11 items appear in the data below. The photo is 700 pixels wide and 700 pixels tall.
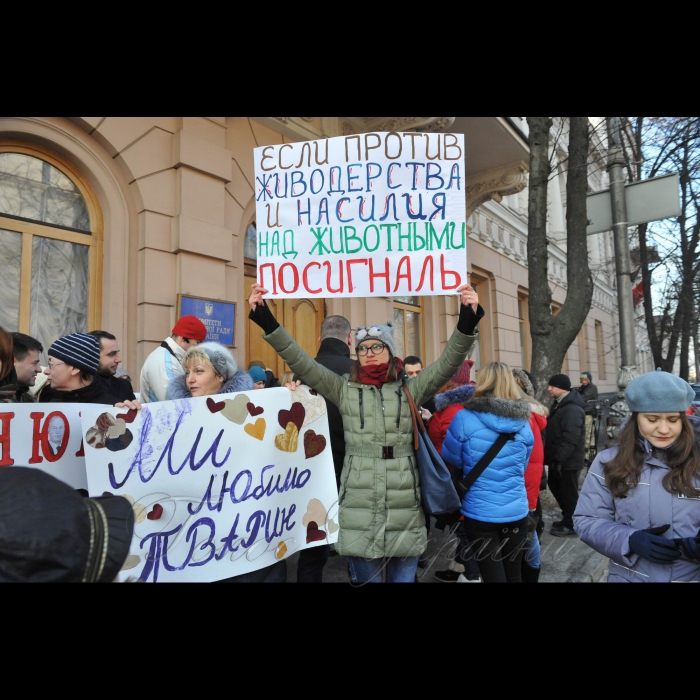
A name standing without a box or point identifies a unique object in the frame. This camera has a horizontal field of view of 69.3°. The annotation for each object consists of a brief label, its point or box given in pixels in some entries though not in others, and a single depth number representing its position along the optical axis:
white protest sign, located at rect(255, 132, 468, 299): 2.90
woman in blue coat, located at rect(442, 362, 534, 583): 2.78
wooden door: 6.80
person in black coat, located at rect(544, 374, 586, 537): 4.93
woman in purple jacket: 1.86
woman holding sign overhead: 2.35
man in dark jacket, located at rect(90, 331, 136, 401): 2.91
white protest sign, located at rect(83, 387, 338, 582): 2.38
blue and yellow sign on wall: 5.59
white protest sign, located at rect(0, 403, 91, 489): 2.43
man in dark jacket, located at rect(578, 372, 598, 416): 9.43
